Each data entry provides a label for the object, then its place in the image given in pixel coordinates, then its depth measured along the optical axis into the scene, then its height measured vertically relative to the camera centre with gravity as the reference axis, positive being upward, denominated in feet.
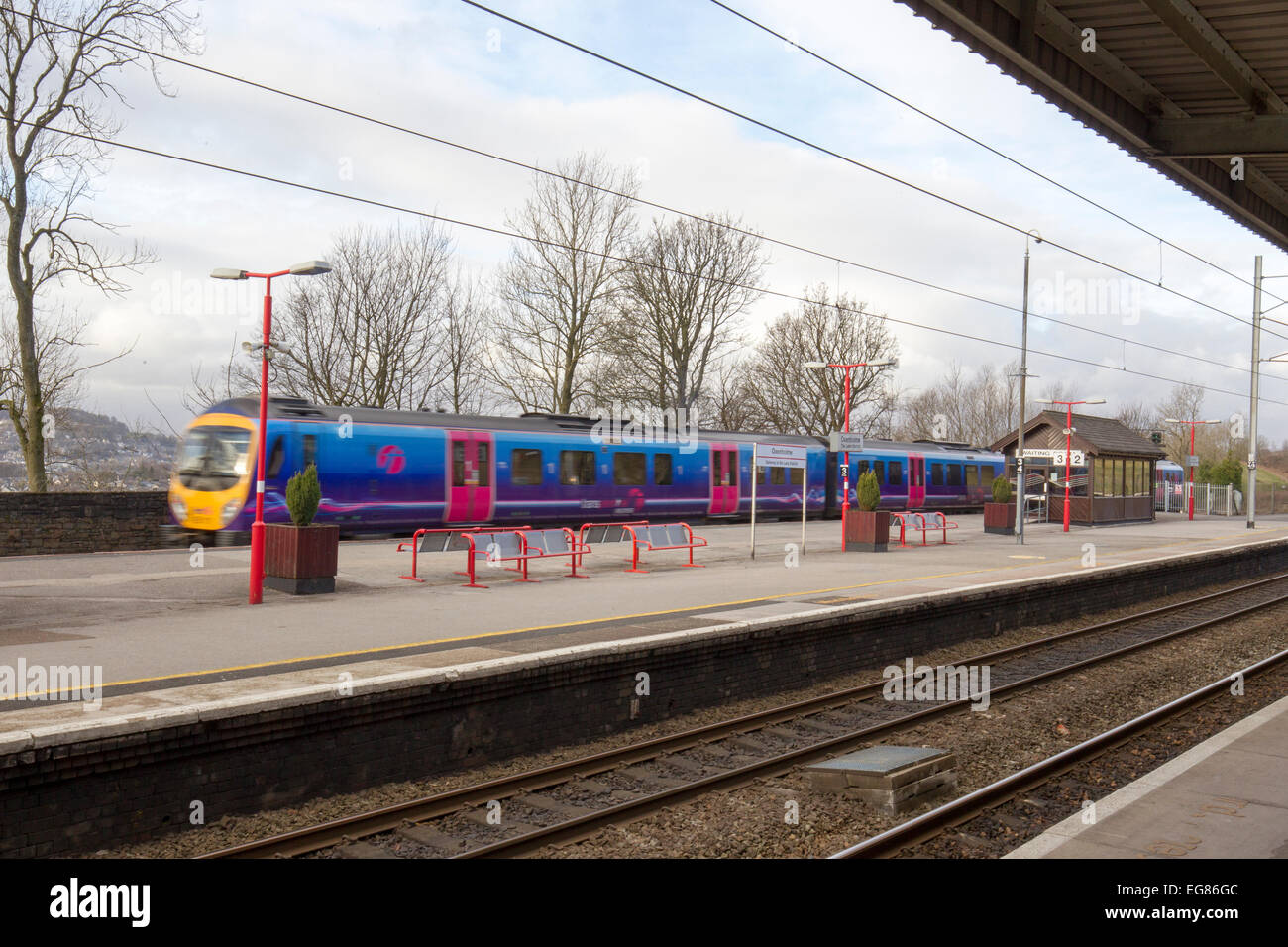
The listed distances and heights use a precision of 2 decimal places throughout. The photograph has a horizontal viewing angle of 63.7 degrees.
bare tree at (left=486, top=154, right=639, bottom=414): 130.11 +19.24
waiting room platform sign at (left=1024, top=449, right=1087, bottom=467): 117.08 +2.97
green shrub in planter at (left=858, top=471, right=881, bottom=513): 77.05 -1.07
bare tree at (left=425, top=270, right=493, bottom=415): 129.59 +14.51
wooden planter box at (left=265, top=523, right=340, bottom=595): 44.24 -3.96
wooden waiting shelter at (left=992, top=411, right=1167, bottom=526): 118.83 +1.82
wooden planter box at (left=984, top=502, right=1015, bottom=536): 99.35 -3.58
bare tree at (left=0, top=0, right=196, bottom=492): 79.25 +20.18
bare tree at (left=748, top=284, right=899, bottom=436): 172.65 +17.60
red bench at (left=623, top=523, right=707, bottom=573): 62.54 -3.87
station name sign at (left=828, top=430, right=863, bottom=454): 80.28 +2.84
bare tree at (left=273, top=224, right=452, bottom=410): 124.26 +16.41
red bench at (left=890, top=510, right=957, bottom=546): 84.17 -3.51
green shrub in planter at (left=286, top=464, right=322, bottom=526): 44.88 -1.38
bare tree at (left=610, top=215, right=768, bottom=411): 137.69 +22.18
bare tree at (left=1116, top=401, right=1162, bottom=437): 332.39 +21.51
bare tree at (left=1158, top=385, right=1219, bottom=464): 288.10 +18.33
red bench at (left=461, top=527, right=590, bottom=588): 51.49 -3.89
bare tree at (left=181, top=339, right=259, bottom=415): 122.01 +10.04
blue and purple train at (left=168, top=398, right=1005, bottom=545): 63.93 -0.02
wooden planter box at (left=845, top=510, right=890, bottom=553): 76.23 -3.98
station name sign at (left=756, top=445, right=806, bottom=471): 68.69 +1.45
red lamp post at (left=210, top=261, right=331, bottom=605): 41.22 +3.12
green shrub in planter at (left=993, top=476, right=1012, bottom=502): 100.63 -0.85
